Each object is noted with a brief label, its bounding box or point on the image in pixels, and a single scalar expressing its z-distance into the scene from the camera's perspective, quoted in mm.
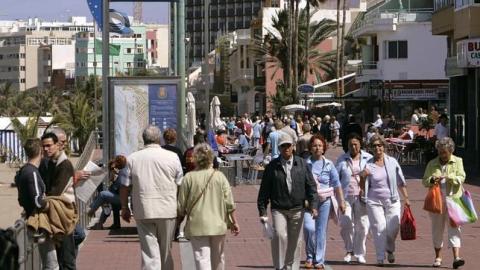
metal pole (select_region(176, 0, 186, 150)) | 31414
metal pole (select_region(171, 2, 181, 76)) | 34469
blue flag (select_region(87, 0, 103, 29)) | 33819
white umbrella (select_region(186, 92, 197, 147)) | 36756
